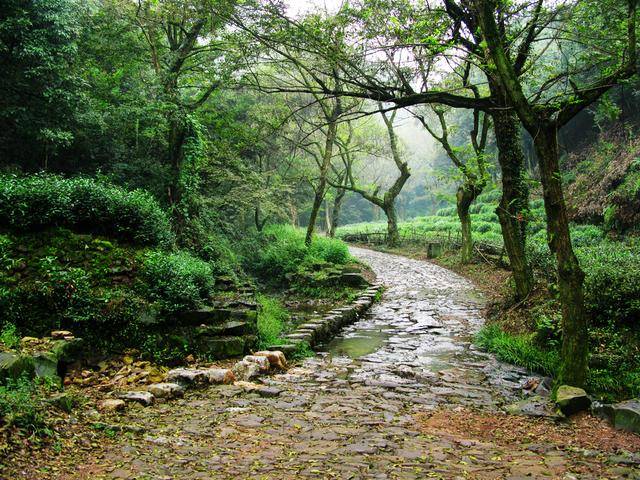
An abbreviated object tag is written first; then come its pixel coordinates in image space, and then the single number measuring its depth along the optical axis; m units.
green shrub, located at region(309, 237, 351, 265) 15.98
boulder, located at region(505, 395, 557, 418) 4.63
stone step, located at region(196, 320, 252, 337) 6.84
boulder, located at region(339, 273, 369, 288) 13.62
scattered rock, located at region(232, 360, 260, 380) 5.96
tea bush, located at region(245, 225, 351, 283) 15.04
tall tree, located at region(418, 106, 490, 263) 10.98
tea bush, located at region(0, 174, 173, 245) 6.93
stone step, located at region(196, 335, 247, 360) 6.68
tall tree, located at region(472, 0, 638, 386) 4.88
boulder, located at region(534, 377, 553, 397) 5.33
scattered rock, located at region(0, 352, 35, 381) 4.07
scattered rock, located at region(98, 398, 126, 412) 4.23
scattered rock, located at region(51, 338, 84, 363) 5.13
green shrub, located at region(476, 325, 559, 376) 6.32
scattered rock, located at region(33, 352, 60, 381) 4.52
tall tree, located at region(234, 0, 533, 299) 5.97
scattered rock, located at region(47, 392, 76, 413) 3.86
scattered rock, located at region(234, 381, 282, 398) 5.17
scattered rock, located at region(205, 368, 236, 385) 5.63
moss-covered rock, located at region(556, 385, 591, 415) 4.59
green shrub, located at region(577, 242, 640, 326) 6.16
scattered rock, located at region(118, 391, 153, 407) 4.56
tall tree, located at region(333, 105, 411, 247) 23.66
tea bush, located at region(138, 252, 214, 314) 6.74
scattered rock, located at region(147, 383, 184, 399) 4.88
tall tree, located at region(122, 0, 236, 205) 11.41
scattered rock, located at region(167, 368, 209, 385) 5.44
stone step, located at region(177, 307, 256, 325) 6.84
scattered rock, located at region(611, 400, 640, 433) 4.10
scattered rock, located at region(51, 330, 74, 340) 5.48
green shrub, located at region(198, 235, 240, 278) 10.70
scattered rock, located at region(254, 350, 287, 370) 6.47
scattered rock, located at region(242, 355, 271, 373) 6.21
